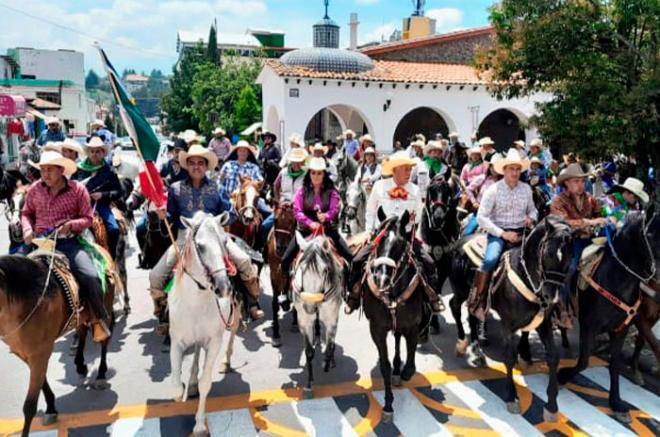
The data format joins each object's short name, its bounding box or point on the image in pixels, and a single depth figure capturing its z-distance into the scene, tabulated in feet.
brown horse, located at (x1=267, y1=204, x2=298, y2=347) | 25.75
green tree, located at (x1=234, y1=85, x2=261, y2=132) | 107.04
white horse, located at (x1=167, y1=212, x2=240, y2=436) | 16.01
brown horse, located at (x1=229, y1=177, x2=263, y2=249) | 27.12
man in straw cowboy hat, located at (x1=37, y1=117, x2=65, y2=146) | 44.27
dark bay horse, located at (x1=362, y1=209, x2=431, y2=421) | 17.72
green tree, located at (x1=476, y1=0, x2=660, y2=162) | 23.98
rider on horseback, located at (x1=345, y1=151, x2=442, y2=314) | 20.74
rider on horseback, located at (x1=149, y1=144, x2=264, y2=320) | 20.81
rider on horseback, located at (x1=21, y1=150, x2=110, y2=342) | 18.51
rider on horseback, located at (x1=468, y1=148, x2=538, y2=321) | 20.80
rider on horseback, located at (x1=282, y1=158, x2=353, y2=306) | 22.72
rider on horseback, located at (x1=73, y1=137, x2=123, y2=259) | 25.53
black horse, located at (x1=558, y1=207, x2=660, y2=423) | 17.69
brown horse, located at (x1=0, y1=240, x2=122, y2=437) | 15.33
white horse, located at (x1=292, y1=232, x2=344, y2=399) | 18.95
